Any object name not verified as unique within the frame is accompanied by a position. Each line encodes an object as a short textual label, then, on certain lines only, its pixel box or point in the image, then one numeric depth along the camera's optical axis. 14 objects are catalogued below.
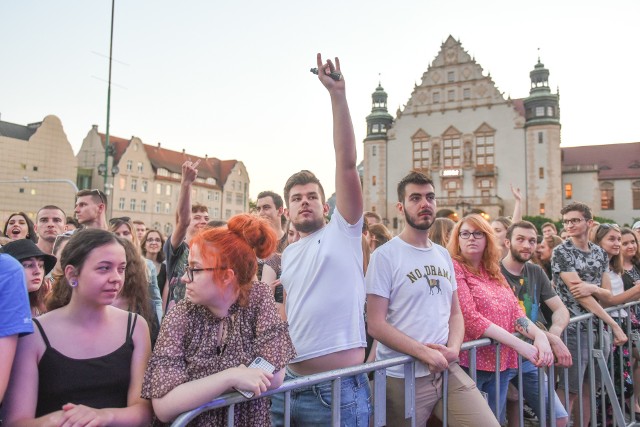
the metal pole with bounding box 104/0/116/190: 16.39
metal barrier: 1.93
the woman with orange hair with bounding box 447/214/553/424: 3.33
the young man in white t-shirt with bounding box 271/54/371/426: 2.54
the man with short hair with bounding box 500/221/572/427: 4.07
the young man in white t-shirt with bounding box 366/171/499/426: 2.91
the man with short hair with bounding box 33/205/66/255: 5.23
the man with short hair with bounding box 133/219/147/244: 7.90
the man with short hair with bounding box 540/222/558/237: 7.48
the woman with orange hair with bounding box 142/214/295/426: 1.86
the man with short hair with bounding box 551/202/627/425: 4.62
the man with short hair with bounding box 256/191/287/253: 5.00
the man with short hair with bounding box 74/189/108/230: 4.79
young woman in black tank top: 1.91
